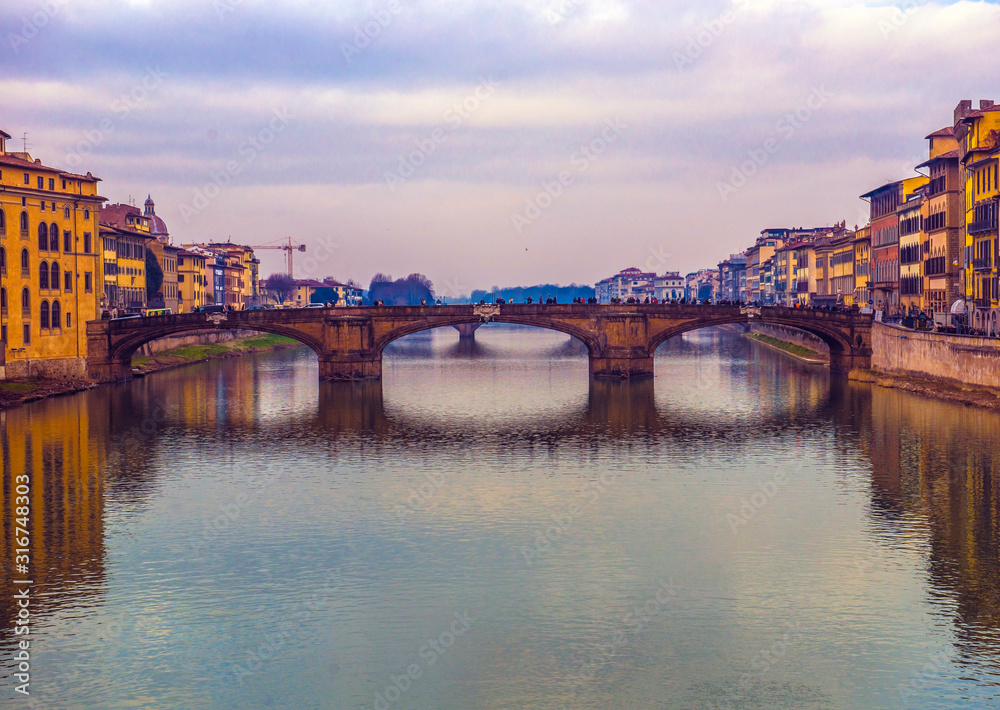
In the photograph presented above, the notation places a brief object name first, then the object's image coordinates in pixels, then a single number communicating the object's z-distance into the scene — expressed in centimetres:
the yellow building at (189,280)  17638
